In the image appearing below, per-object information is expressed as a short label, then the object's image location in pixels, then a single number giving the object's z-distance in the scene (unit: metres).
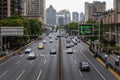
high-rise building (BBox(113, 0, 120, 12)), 94.94
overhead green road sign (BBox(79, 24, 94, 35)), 75.62
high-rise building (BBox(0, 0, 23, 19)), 149.25
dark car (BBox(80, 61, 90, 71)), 49.86
